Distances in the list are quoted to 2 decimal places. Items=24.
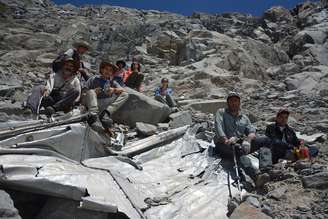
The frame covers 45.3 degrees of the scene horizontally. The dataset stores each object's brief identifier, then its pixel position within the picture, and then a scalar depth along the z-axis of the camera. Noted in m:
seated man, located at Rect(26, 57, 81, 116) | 6.02
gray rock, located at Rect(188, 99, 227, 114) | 10.66
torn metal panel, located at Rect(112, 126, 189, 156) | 6.00
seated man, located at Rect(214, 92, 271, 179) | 5.48
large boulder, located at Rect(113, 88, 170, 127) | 7.52
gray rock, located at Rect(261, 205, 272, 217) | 4.03
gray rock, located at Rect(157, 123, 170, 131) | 7.44
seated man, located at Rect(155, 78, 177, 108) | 9.27
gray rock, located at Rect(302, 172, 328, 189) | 4.55
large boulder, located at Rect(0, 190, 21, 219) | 3.18
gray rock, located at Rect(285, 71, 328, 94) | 13.67
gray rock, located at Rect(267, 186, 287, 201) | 4.46
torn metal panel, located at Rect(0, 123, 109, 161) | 4.51
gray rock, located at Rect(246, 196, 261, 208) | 4.13
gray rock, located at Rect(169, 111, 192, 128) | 7.69
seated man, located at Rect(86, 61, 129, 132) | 6.61
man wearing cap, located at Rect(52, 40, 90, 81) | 6.77
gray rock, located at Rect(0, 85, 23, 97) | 8.27
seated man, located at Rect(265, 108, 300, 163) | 6.00
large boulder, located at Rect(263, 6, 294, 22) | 29.12
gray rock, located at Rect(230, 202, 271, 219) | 3.80
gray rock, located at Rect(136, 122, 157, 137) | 6.84
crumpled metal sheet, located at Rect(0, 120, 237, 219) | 3.73
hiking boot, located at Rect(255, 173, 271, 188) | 4.90
